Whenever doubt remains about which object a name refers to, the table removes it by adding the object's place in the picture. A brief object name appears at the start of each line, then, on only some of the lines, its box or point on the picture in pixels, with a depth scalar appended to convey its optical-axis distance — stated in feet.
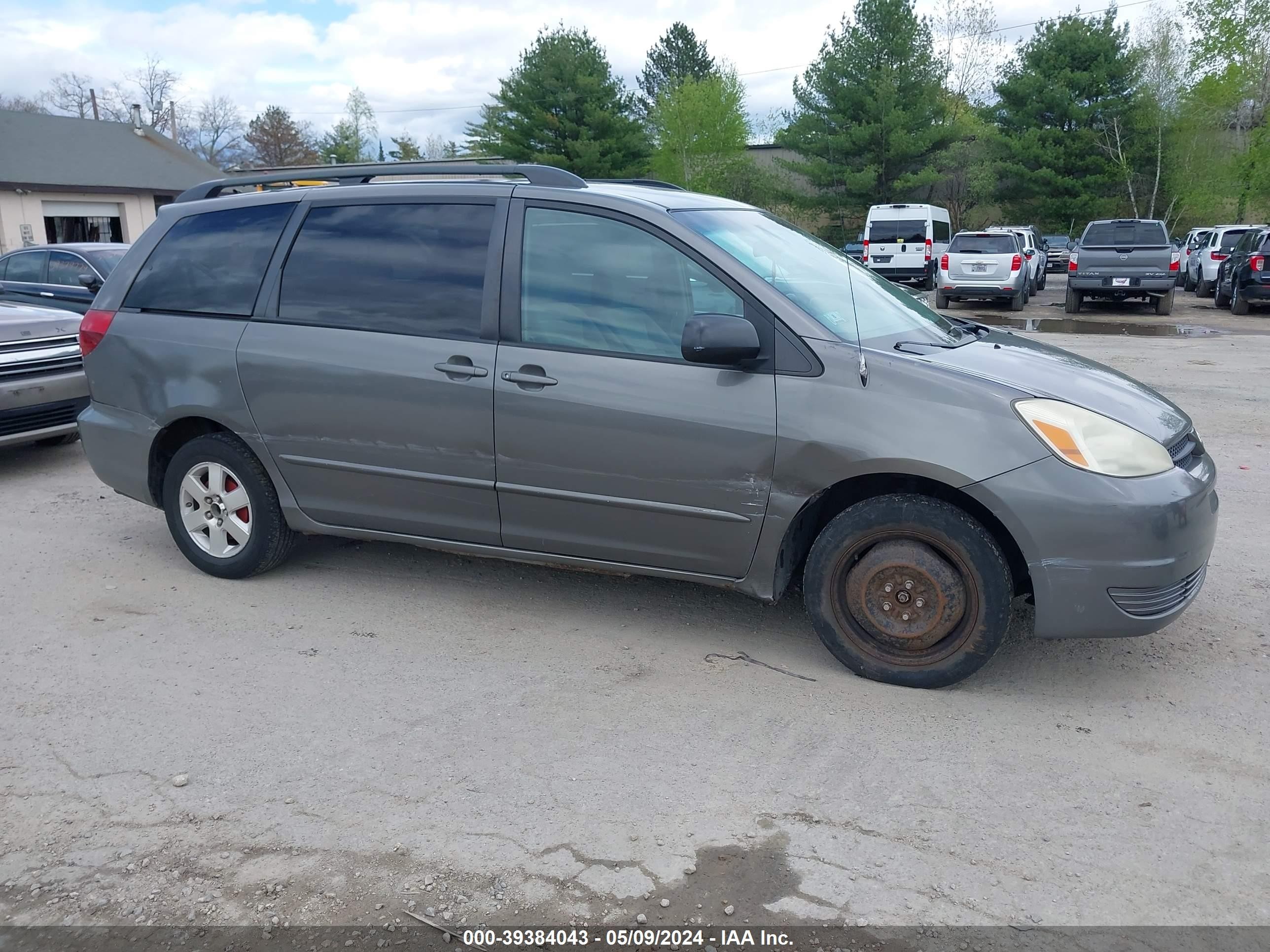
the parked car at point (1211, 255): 83.82
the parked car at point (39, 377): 23.91
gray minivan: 12.21
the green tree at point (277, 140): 244.42
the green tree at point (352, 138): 249.14
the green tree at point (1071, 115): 136.56
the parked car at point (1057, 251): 131.54
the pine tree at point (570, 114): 140.87
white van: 92.17
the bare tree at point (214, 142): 263.90
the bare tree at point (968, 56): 176.86
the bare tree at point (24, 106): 236.14
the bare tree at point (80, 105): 250.37
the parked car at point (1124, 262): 66.80
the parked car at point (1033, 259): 84.61
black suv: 66.69
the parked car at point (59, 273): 37.04
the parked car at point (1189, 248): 96.53
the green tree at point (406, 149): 223.08
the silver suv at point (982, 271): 72.13
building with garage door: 111.65
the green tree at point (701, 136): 166.09
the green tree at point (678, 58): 224.33
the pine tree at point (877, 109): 138.10
